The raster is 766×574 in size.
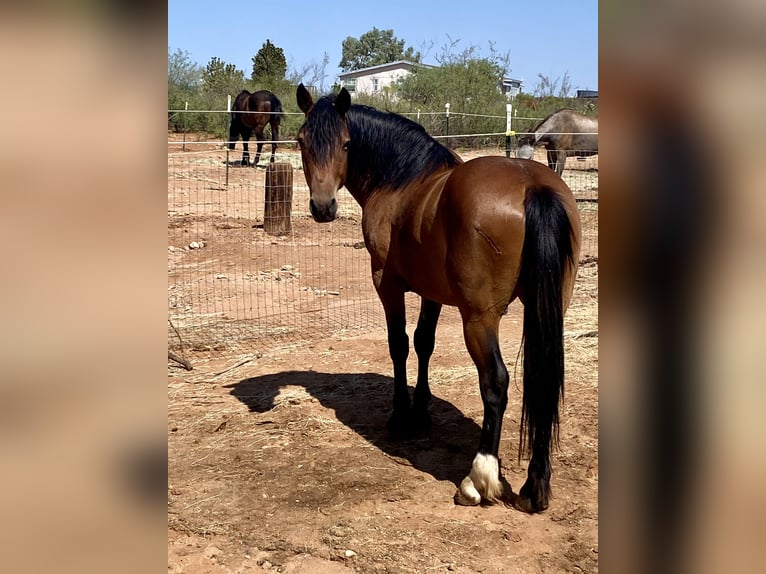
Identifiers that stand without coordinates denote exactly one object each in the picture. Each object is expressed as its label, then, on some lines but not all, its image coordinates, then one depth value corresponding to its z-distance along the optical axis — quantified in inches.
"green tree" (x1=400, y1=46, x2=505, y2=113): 977.5
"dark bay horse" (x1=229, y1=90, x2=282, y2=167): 655.1
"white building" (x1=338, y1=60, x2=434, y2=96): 2053.4
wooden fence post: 376.5
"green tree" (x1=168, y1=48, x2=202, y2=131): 867.4
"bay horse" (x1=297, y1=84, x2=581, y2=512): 107.9
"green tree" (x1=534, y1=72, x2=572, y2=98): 985.5
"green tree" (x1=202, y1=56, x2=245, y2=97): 1123.3
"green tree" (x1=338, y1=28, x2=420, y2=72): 2790.4
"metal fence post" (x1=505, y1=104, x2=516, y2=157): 402.6
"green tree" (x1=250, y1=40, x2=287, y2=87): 1402.6
